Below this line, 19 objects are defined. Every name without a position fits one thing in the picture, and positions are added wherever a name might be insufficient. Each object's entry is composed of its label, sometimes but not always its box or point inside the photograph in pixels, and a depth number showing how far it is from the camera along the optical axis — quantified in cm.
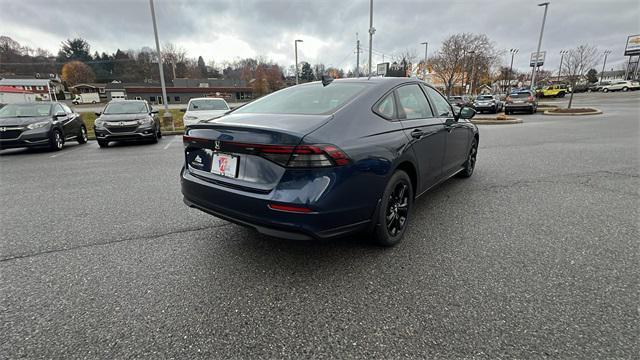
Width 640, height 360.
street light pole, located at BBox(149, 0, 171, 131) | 1527
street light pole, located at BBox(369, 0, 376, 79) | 2070
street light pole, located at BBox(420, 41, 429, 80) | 4405
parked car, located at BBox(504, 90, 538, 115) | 2095
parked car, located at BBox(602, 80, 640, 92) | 5112
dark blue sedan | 225
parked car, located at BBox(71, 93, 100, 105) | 6972
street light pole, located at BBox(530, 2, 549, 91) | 2601
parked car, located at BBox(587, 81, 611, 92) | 5748
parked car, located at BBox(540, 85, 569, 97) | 4794
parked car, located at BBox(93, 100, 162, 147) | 919
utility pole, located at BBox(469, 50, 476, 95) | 3731
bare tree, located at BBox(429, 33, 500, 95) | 3762
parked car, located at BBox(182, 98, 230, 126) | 1130
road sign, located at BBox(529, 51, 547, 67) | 3270
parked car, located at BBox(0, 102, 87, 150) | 802
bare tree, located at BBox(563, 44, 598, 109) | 2270
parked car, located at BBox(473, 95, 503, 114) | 2341
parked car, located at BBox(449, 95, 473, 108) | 2703
